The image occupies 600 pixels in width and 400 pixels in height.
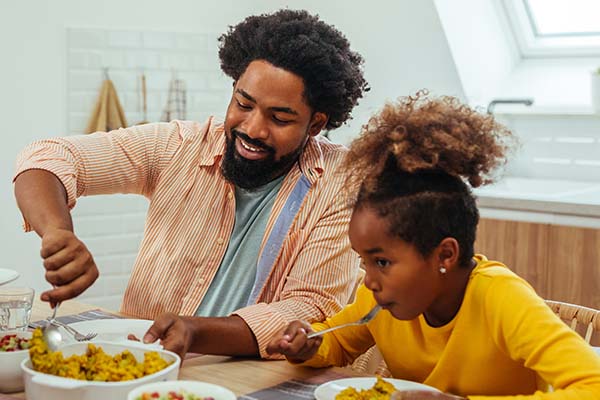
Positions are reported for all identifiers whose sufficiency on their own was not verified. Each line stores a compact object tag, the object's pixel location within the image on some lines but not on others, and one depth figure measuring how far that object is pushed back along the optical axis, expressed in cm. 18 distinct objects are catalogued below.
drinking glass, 157
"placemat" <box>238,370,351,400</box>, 137
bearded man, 181
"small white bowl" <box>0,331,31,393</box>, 133
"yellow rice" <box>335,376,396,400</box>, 129
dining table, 144
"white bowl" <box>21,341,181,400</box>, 116
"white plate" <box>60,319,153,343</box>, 162
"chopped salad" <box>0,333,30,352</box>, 139
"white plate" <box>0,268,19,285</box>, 189
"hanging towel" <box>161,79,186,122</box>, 347
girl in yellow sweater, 140
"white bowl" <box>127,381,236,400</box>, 117
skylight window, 375
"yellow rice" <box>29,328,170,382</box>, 123
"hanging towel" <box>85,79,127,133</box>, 322
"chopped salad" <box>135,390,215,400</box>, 115
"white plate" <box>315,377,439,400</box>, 133
